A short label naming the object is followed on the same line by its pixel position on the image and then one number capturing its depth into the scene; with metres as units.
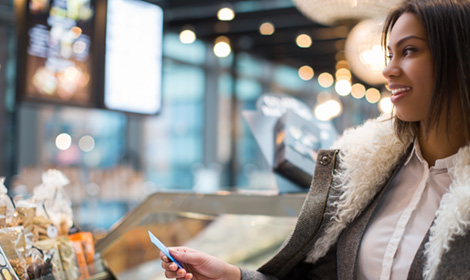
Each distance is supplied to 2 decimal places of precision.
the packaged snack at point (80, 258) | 1.73
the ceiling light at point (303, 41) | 8.42
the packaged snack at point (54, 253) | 1.60
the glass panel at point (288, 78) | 12.30
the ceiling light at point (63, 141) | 6.93
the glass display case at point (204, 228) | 2.15
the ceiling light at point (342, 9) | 3.27
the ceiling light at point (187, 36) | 8.00
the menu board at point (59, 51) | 3.86
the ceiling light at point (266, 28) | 7.75
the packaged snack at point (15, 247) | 1.42
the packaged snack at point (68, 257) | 1.67
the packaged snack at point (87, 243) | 1.79
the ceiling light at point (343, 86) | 9.11
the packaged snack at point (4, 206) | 1.49
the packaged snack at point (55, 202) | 1.70
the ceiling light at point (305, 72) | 11.48
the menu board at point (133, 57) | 4.32
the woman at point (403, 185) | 1.24
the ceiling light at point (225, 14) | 6.85
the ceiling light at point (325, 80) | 12.36
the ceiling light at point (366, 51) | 3.80
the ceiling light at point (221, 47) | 7.96
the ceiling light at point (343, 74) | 9.54
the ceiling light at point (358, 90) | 12.30
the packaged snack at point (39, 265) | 1.48
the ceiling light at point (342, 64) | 10.05
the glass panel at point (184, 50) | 8.92
